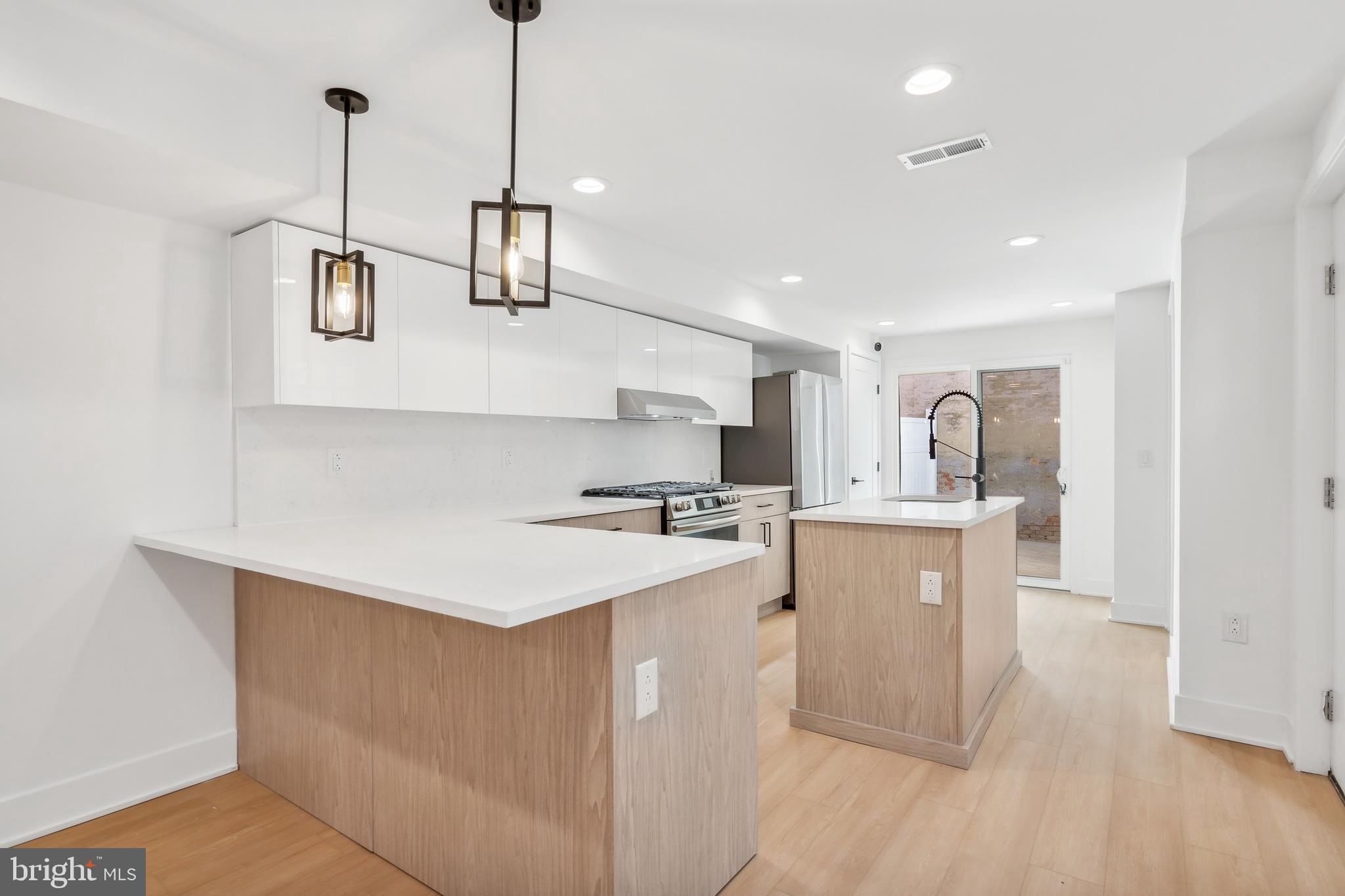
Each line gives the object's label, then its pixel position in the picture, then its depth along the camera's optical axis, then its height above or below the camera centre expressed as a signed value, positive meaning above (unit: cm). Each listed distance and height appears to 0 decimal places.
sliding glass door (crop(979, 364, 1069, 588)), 572 -12
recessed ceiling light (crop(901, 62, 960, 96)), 199 +107
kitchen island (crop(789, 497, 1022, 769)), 254 -70
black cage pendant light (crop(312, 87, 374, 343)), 203 +47
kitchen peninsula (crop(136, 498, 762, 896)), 146 -63
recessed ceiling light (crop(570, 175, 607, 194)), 277 +106
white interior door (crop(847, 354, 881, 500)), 599 +17
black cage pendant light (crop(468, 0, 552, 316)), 159 +50
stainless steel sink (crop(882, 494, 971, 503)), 345 -27
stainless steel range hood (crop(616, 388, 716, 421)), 396 +24
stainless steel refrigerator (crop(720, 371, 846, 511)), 511 +5
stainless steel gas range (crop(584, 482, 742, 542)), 381 -35
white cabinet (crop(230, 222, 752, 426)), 247 +45
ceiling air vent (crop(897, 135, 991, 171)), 243 +106
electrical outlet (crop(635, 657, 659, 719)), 150 -53
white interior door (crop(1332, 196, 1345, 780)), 232 -44
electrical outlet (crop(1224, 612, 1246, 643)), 272 -71
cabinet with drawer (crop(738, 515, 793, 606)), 466 -75
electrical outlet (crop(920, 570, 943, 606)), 255 -52
